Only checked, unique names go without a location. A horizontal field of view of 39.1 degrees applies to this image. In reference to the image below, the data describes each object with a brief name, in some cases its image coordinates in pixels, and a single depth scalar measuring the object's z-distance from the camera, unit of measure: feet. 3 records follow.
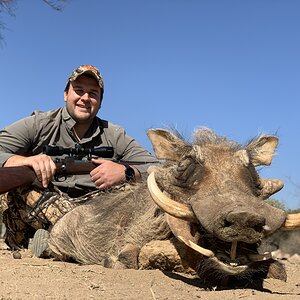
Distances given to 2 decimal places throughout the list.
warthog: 6.87
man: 11.59
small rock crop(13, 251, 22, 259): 10.42
